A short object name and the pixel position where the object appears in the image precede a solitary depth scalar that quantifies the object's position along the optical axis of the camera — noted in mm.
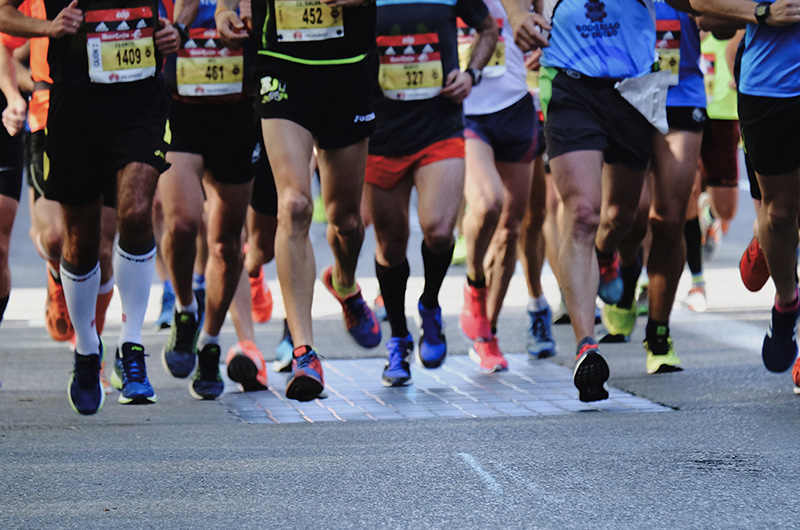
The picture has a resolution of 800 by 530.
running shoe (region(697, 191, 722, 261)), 26437
